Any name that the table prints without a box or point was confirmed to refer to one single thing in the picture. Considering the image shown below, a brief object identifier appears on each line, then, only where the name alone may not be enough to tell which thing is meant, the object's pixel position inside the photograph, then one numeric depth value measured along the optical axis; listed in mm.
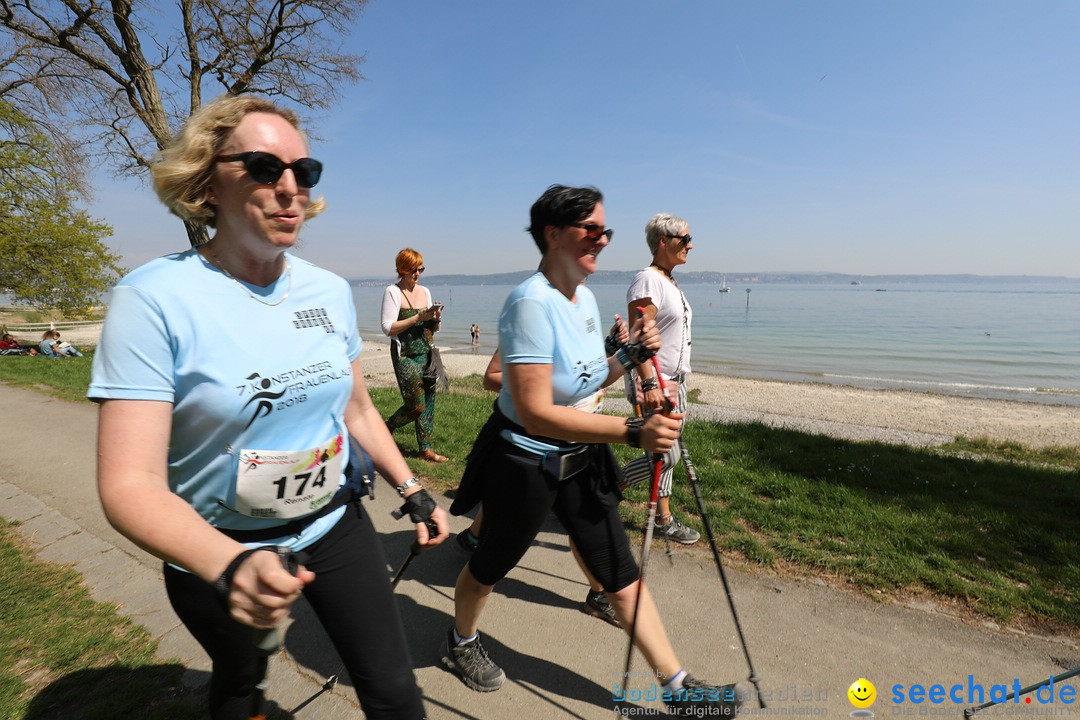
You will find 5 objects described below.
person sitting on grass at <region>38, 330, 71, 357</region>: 16891
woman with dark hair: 2232
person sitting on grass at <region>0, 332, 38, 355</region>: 17266
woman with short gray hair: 4004
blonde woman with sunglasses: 1206
